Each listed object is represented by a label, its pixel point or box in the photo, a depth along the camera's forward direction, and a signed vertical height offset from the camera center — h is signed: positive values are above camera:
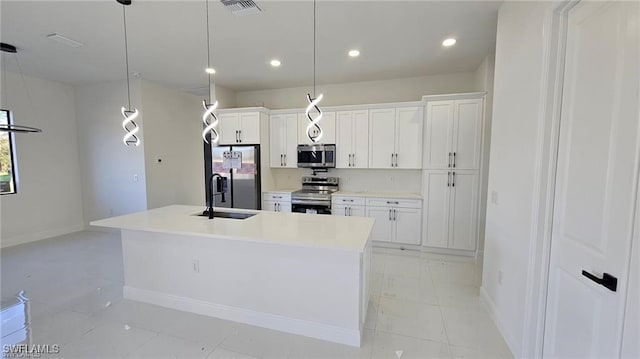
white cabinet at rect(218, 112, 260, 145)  4.79 +0.68
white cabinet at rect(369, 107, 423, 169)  4.24 +0.45
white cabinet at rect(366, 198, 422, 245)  4.15 -0.88
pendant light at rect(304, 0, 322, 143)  2.42 +0.58
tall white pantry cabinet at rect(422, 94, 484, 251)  3.79 -0.07
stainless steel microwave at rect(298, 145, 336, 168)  4.67 +0.15
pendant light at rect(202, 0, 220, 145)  2.61 +0.57
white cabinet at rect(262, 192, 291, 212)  4.74 -0.69
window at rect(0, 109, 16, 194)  4.34 +0.02
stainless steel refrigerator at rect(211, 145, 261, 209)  4.75 -0.30
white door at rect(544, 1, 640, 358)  1.13 -0.07
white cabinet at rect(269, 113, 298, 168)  4.89 +0.45
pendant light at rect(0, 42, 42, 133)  2.29 +1.44
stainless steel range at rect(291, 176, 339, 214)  4.54 -0.62
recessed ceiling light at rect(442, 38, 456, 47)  3.15 +1.51
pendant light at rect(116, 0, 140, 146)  2.42 +1.49
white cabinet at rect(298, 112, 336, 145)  4.64 +0.69
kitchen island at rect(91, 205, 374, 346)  2.06 -0.94
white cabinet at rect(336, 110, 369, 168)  4.51 +0.45
